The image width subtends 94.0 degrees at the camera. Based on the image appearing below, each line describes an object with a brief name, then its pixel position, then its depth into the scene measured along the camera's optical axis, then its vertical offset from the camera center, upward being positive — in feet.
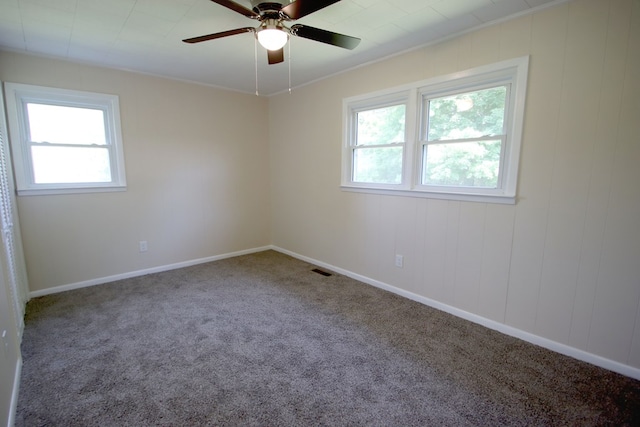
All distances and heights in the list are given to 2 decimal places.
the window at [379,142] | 10.13 +1.04
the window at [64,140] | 9.53 +1.04
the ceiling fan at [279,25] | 5.27 +2.92
